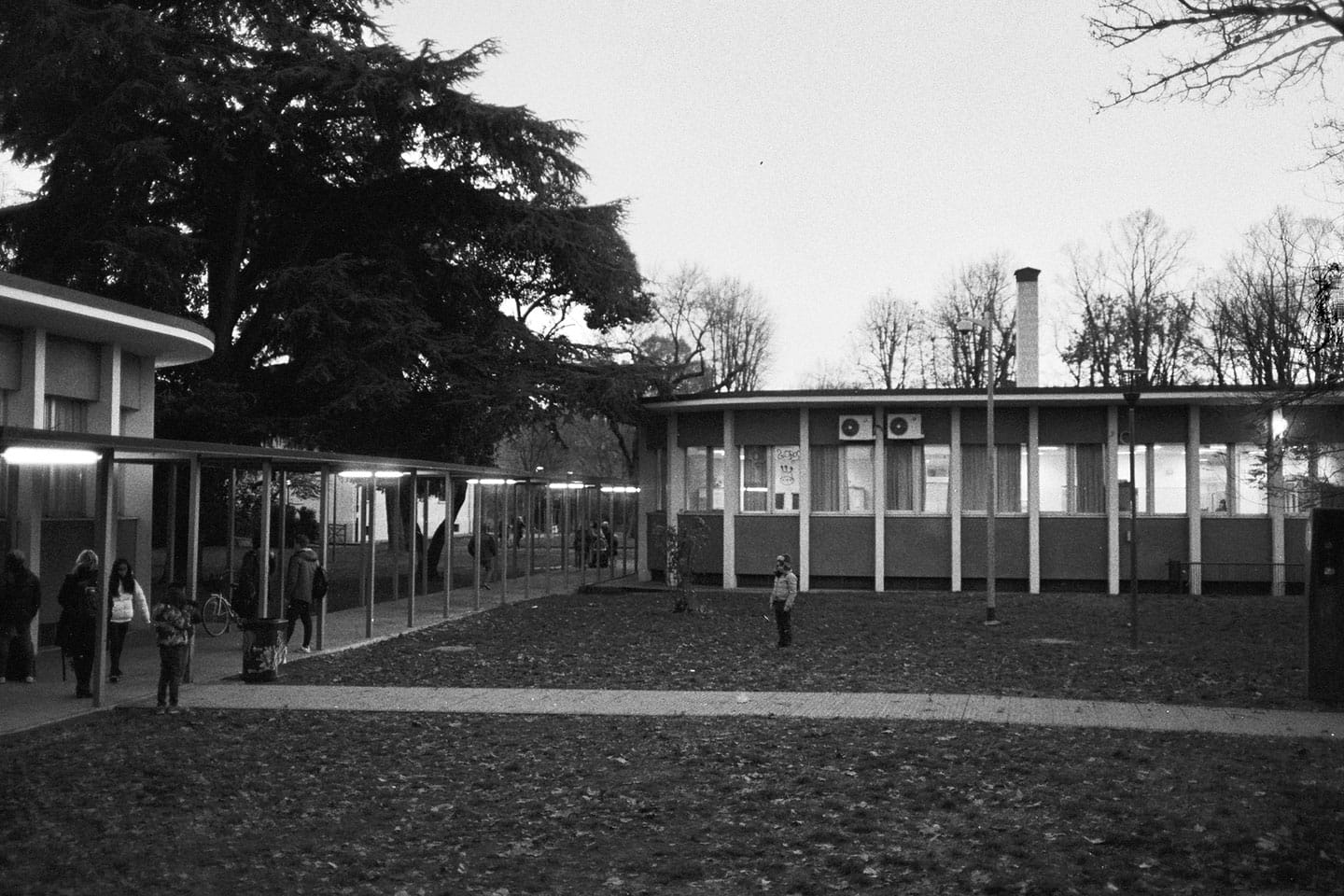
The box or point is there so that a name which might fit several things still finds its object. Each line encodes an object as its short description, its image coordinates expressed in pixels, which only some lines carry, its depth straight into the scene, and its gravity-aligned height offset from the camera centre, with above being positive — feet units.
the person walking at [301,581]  59.82 -3.69
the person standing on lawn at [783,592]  63.62 -4.29
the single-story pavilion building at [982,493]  102.32 +0.90
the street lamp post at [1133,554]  63.62 -2.48
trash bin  52.21 -5.96
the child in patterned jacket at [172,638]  45.06 -4.75
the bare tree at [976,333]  221.66 +29.66
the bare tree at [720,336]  243.60 +31.16
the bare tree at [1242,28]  31.53 +11.64
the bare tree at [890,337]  248.32 +31.32
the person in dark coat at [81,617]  47.16 -4.24
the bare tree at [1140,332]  198.08 +26.15
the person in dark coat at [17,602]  47.67 -3.74
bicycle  74.13 -6.50
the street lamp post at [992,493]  77.51 +0.69
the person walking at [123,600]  50.08 -3.82
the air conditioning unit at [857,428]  105.50 +5.92
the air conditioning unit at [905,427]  104.58 +6.04
